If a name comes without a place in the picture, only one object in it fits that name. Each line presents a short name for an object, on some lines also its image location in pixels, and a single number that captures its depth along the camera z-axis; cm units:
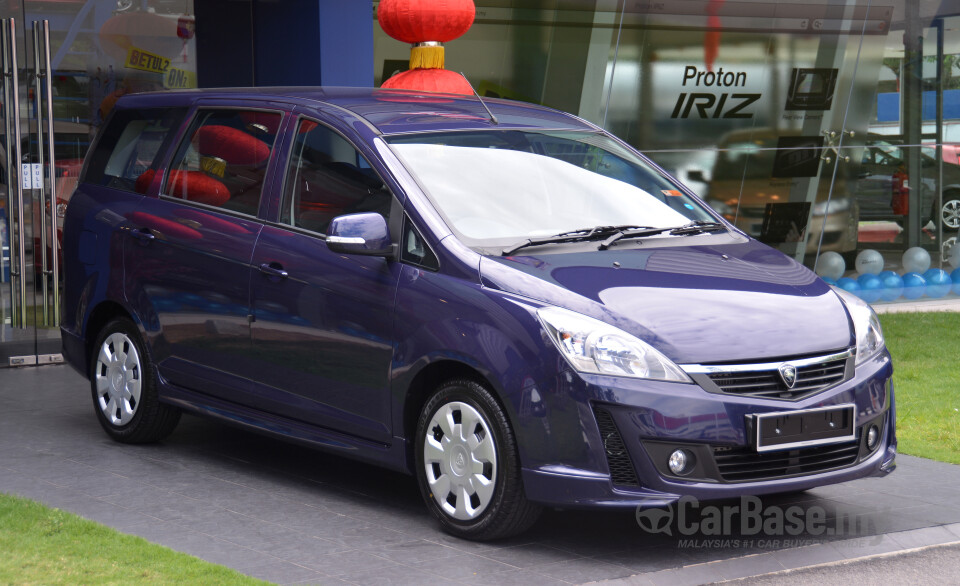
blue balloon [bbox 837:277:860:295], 1598
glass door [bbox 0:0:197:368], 1042
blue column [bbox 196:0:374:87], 1072
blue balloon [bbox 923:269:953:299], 1652
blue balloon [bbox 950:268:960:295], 1678
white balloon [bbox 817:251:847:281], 1628
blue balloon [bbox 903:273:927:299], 1623
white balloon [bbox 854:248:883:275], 1639
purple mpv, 505
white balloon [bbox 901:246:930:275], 1669
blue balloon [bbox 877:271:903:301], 1608
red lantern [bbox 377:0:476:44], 930
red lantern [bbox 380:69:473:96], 923
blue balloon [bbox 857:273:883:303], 1599
